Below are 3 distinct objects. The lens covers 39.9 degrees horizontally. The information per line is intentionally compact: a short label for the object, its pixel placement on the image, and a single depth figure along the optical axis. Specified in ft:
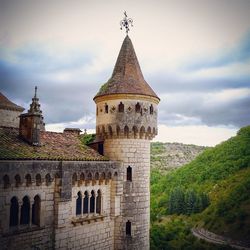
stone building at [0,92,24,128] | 103.04
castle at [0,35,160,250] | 52.75
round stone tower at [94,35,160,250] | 68.54
